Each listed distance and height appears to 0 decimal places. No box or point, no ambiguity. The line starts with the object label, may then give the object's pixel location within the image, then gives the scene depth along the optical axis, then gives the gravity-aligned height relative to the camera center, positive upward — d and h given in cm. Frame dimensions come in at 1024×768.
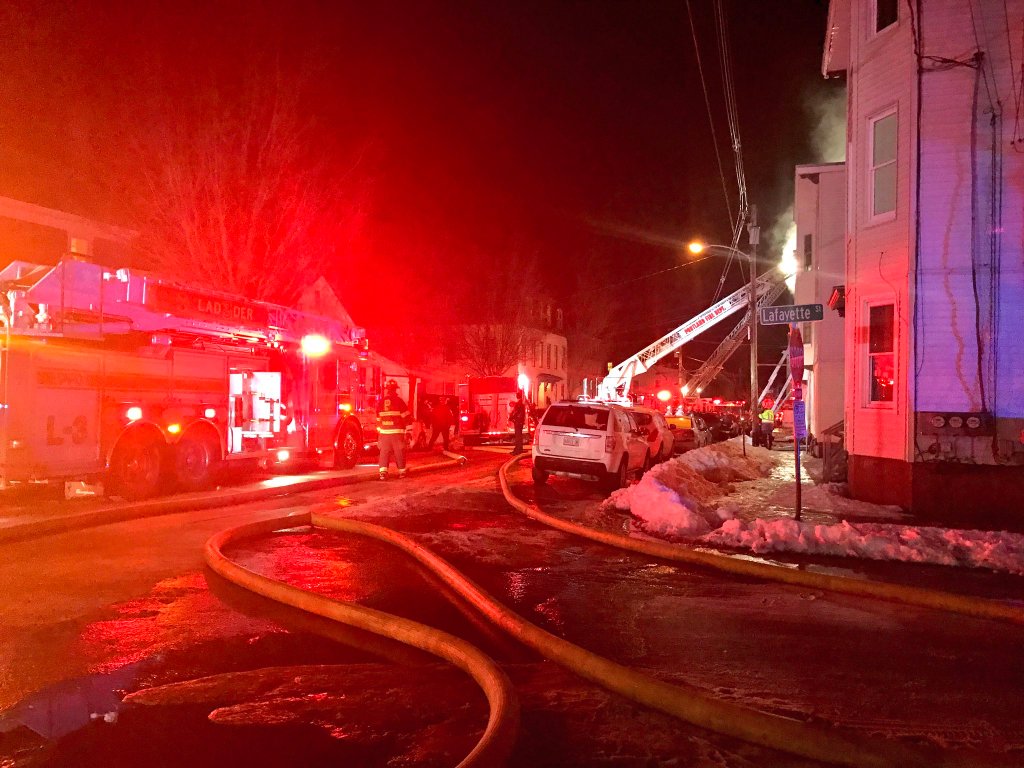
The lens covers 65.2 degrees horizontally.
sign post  1015 +29
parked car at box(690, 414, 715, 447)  2888 -99
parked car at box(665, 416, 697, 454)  2795 -100
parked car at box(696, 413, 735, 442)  3231 -95
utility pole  2163 +275
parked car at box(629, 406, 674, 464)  1742 -62
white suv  1348 -72
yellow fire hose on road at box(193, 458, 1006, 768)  355 -152
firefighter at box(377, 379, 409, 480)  1490 -53
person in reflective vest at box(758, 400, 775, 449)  2773 -101
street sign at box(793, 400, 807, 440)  1023 -18
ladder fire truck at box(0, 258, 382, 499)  1008 +21
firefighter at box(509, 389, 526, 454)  2156 -48
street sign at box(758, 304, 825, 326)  1112 +129
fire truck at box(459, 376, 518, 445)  2866 -6
